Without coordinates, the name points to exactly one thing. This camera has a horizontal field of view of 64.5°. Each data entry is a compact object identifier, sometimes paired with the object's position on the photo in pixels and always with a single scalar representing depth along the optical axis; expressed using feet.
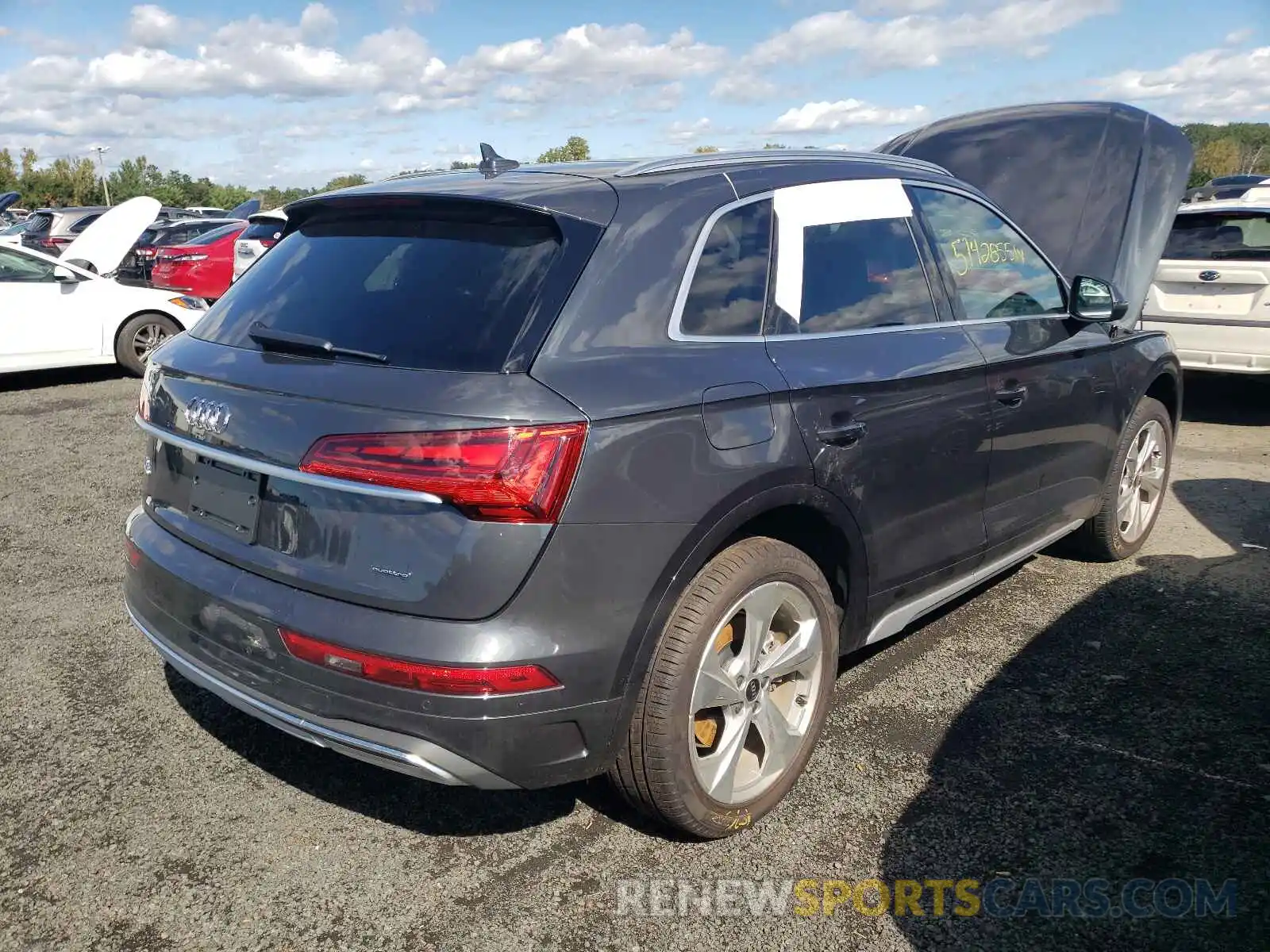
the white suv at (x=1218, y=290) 24.34
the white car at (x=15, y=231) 58.41
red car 44.14
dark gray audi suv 7.25
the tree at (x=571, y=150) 69.39
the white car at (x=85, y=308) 30.50
